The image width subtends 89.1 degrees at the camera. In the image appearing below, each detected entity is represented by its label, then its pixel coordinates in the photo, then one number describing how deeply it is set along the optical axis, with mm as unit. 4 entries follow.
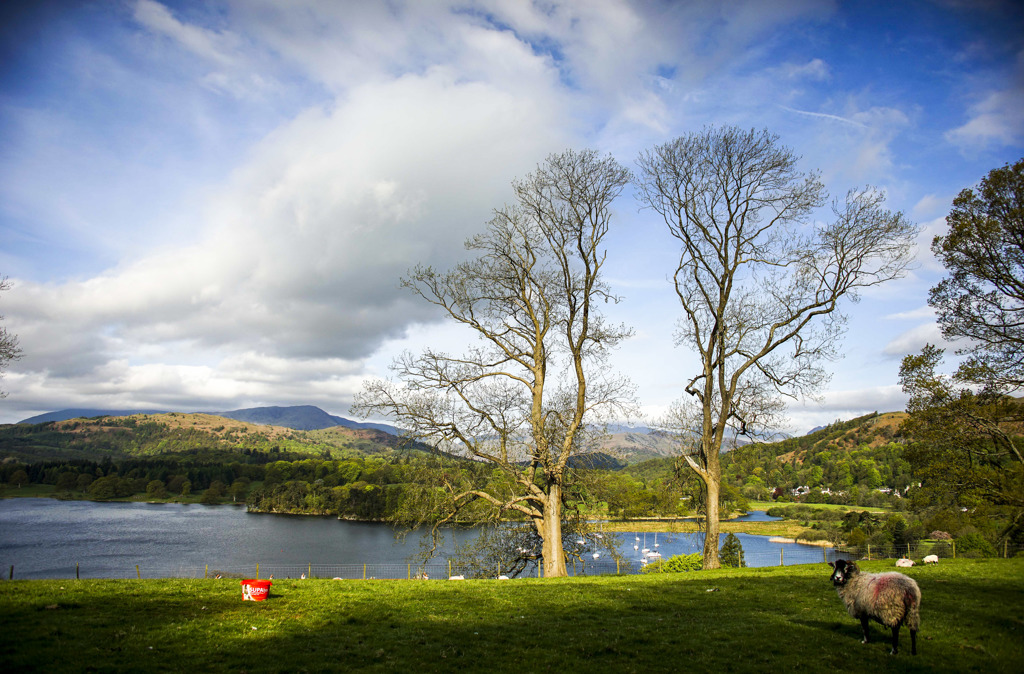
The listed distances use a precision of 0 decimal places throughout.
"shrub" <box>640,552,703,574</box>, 42375
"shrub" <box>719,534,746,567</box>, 44494
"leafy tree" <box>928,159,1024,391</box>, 17016
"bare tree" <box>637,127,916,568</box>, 17750
